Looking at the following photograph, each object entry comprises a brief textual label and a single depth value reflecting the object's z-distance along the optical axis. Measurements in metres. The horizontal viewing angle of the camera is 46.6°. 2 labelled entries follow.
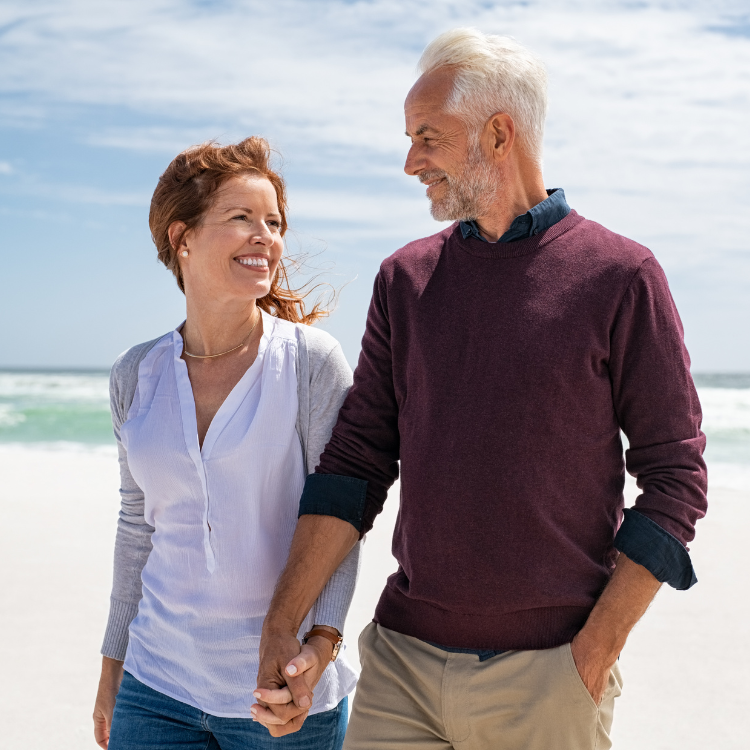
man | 1.71
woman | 2.00
